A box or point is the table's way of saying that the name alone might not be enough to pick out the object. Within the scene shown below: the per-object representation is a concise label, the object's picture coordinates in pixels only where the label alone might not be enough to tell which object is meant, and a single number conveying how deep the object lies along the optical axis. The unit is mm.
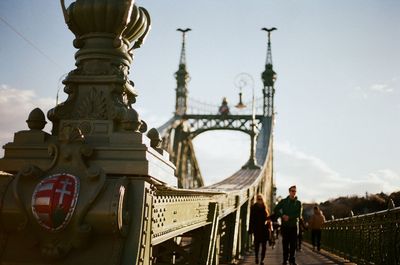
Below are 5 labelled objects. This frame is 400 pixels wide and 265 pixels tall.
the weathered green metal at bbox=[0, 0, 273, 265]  3068
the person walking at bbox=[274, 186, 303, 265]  8539
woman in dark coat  10219
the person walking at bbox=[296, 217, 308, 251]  9402
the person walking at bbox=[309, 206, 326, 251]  16081
